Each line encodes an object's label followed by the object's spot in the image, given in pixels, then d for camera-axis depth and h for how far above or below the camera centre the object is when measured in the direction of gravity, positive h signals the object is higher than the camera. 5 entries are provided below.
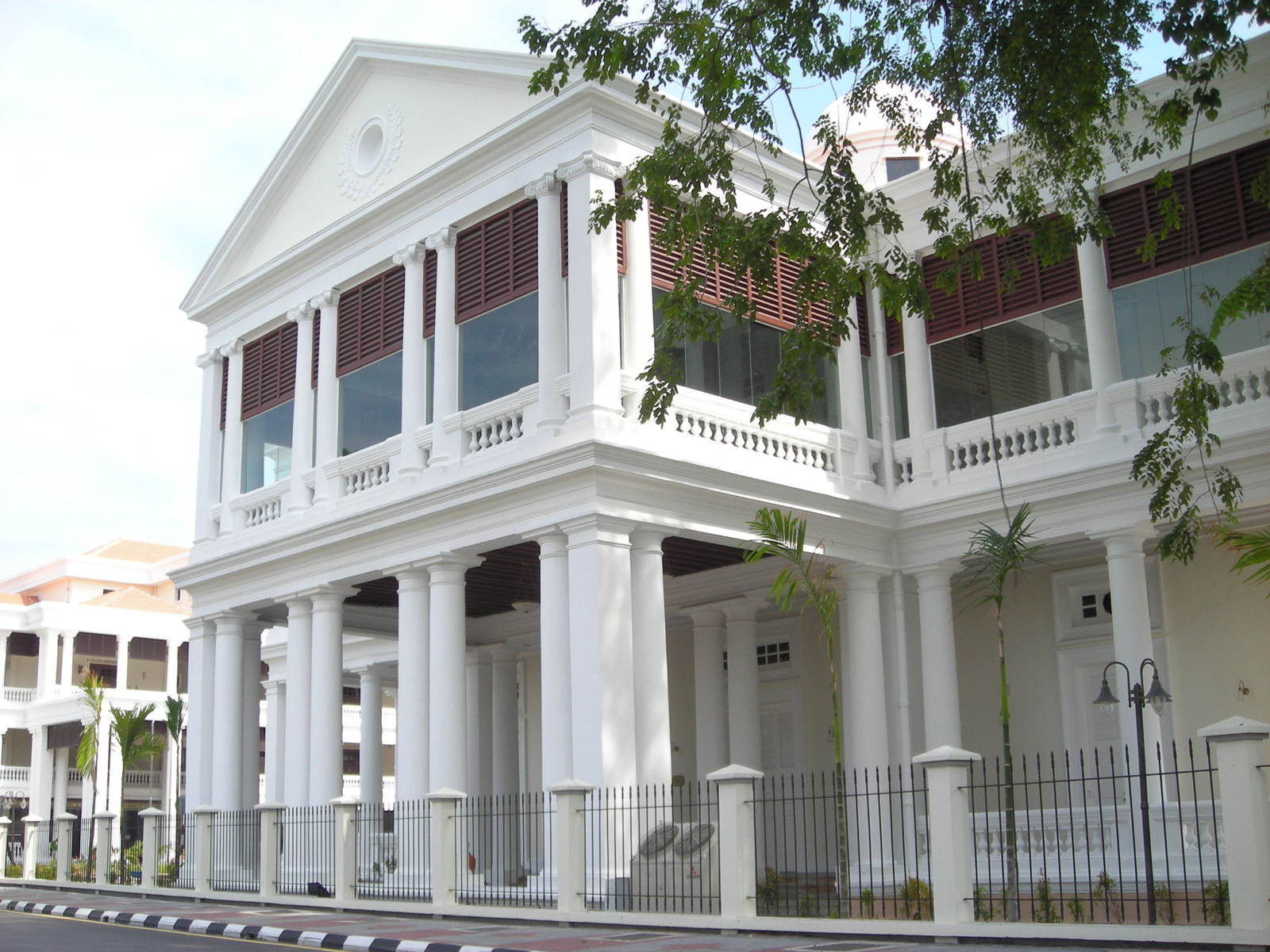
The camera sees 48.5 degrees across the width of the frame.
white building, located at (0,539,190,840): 42.44 +3.48
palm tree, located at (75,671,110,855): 27.62 +0.85
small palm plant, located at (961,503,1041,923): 12.27 +2.14
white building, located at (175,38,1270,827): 15.52 +3.55
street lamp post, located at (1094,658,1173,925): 10.67 +0.48
